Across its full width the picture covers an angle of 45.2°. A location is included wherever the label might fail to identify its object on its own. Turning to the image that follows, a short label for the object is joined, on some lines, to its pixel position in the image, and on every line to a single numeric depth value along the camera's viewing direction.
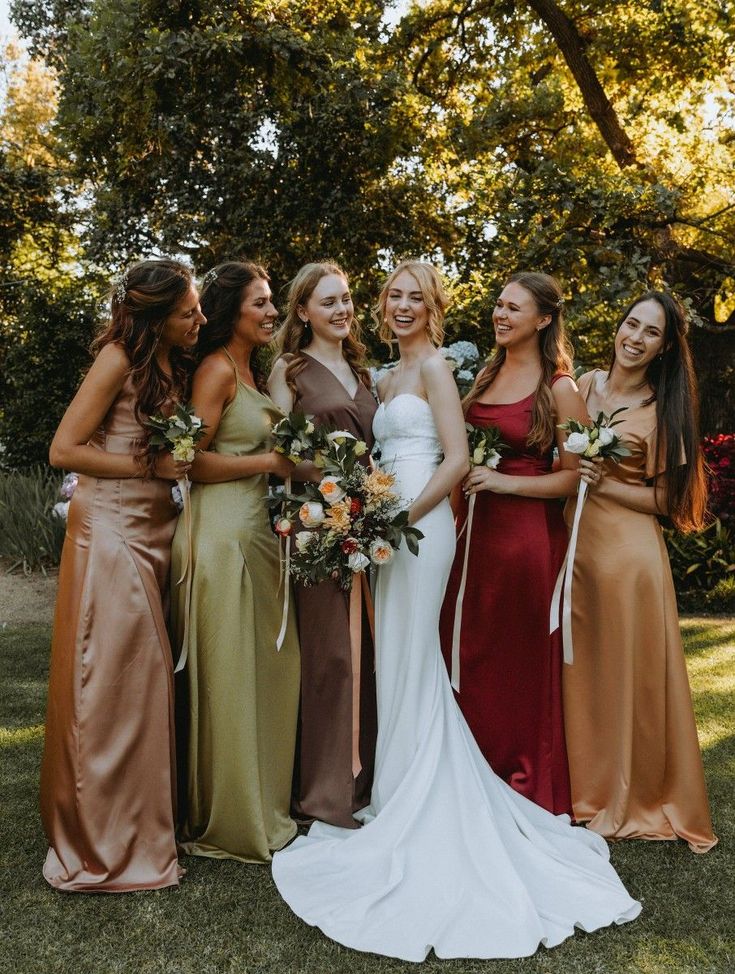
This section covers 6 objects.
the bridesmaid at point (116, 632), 3.65
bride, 3.30
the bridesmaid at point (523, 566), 4.32
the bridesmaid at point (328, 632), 4.20
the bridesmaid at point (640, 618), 4.19
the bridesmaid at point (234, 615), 3.94
